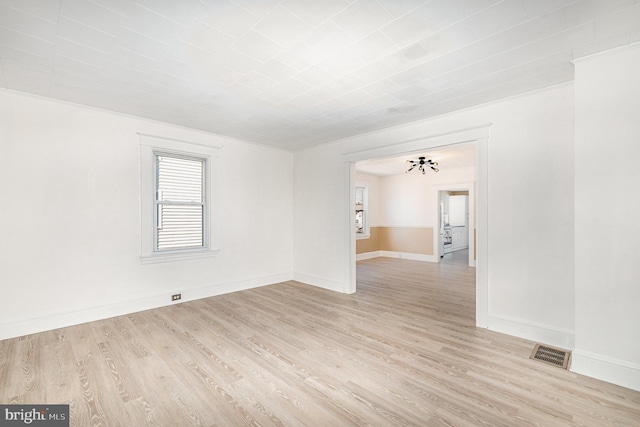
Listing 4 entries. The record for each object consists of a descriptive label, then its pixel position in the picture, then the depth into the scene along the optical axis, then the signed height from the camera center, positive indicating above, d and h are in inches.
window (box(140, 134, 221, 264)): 156.4 +8.4
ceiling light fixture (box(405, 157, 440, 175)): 253.2 +47.7
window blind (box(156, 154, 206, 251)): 166.2 +6.6
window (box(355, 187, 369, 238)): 349.1 +3.0
